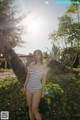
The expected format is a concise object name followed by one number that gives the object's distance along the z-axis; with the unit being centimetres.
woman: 272
